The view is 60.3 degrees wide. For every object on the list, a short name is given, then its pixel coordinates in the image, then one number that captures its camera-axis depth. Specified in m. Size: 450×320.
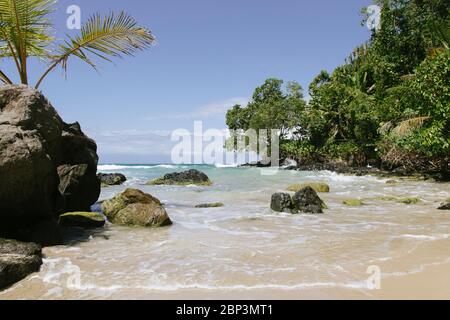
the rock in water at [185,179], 22.77
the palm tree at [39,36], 7.50
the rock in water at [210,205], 12.12
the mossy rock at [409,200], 12.17
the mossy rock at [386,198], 12.95
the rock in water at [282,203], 10.63
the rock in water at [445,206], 10.30
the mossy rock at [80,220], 8.24
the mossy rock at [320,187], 16.11
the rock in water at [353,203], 11.86
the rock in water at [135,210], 8.52
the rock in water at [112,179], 23.52
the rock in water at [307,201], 10.41
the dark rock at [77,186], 9.01
